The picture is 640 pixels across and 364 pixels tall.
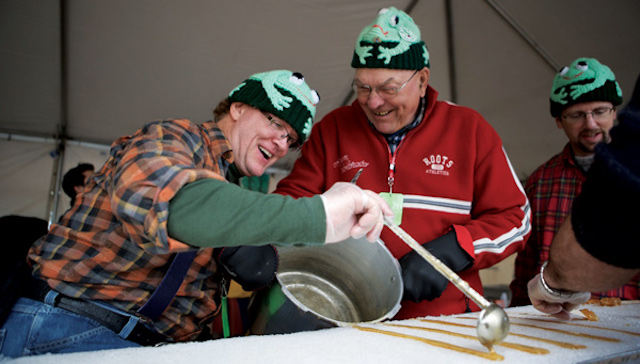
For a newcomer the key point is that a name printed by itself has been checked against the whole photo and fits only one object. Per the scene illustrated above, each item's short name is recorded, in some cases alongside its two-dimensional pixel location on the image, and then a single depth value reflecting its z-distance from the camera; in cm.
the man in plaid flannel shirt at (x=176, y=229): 86
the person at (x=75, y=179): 366
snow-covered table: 77
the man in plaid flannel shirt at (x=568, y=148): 228
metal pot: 121
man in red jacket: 168
